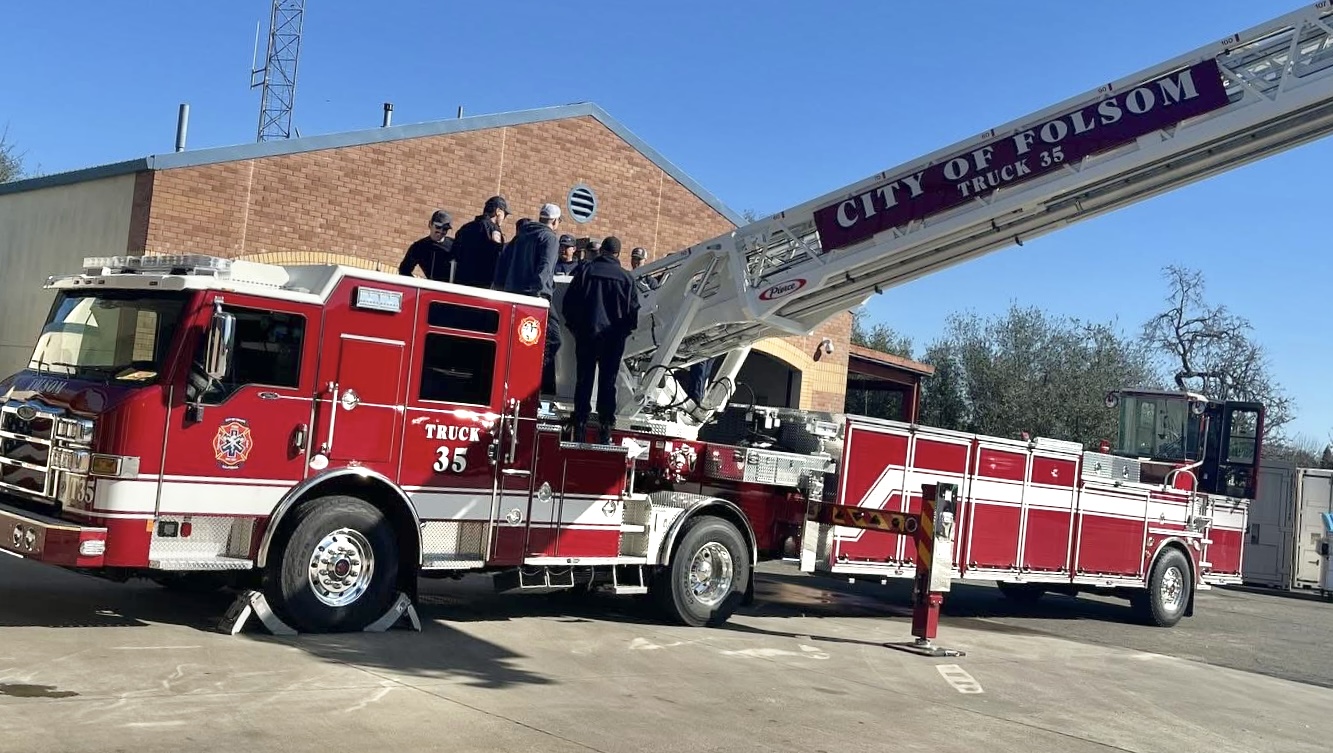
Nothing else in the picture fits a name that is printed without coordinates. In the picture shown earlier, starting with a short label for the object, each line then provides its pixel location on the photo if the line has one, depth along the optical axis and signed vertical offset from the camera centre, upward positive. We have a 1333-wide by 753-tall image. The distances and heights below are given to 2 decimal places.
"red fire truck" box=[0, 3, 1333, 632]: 8.09 +0.13
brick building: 16.09 +3.21
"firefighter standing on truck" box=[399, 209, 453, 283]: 10.88 +1.53
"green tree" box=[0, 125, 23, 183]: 43.34 +7.74
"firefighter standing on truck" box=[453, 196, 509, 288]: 10.71 +1.60
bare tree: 43.81 +5.31
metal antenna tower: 25.16 +6.97
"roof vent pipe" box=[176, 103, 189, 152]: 19.97 +4.57
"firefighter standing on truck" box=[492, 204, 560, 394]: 10.28 +1.48
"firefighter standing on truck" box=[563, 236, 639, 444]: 10.41 +1.10
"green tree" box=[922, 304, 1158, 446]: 39.00 +3.63
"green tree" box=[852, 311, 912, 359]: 49.69 +5.38
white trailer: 22.19 -0.26
